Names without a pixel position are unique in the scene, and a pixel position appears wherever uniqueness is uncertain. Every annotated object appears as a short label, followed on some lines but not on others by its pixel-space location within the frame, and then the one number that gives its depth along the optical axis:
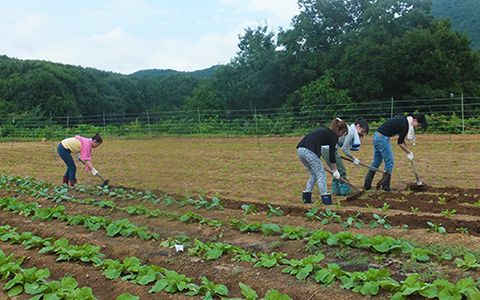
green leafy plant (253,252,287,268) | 4.43
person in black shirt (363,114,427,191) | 8.31
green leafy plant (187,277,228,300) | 3.83
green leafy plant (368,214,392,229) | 5.63
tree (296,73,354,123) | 23.86
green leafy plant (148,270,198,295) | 3.98
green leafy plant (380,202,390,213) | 6.81
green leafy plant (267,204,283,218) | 6.70
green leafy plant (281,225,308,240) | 5.20
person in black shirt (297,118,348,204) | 7.31
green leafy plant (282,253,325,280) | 4.09
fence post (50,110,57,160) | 18.43
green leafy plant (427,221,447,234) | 5.19
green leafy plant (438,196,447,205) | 7.40
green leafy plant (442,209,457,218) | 6.36
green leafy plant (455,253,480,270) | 3.94
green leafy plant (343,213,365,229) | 5.65
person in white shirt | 8.32
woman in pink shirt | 9.43
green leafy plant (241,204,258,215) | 6.89
